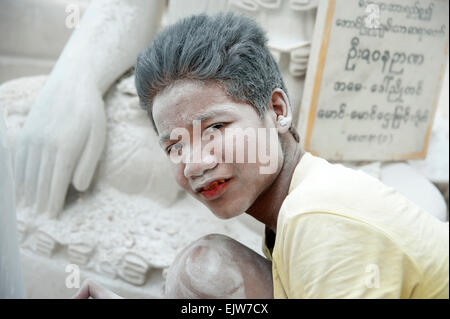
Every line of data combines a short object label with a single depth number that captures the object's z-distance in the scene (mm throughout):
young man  710
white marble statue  1605
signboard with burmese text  1514
